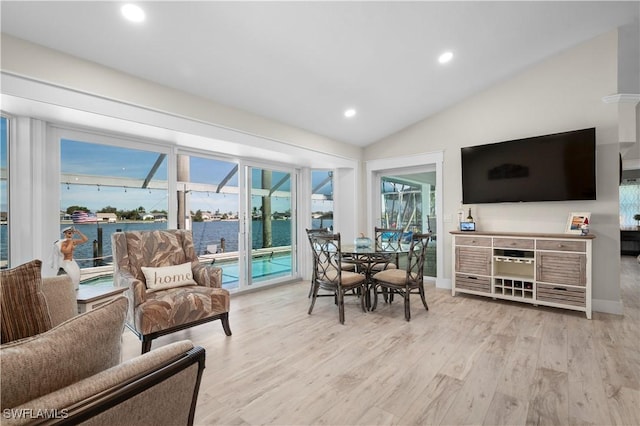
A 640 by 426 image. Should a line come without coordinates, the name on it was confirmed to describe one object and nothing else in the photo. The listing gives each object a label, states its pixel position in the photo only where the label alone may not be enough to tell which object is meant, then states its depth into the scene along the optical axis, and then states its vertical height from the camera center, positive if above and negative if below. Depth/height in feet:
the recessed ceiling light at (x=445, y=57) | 10.93 +5.76
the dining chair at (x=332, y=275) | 10.87 -2.40
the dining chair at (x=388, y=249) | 11.80 -1.47
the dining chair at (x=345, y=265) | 13.73 -2.43
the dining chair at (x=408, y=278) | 10.89 -2.45
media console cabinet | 11.17 -2.30
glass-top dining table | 11.32 -1.83
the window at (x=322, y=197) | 18.58 +1.00
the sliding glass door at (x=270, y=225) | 15.64 -0.63
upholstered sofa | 2.20 -1.39
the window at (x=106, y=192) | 10.08 +0.79
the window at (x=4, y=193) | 8.57 +0.61
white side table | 7.03 -2.00
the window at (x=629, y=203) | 27.35 +0.84
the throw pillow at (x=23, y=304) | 3.27 -1.02
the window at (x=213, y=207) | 13.57 +0.29
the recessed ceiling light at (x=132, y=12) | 7.11 +4.87
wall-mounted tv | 11.70 +1.86
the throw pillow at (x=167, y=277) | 9.47 -2.04
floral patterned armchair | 8.13 -2.25
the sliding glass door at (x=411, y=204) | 16.89 +0.56
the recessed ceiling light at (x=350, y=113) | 14.12 +4.80
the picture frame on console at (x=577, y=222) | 11.50 -0.38
